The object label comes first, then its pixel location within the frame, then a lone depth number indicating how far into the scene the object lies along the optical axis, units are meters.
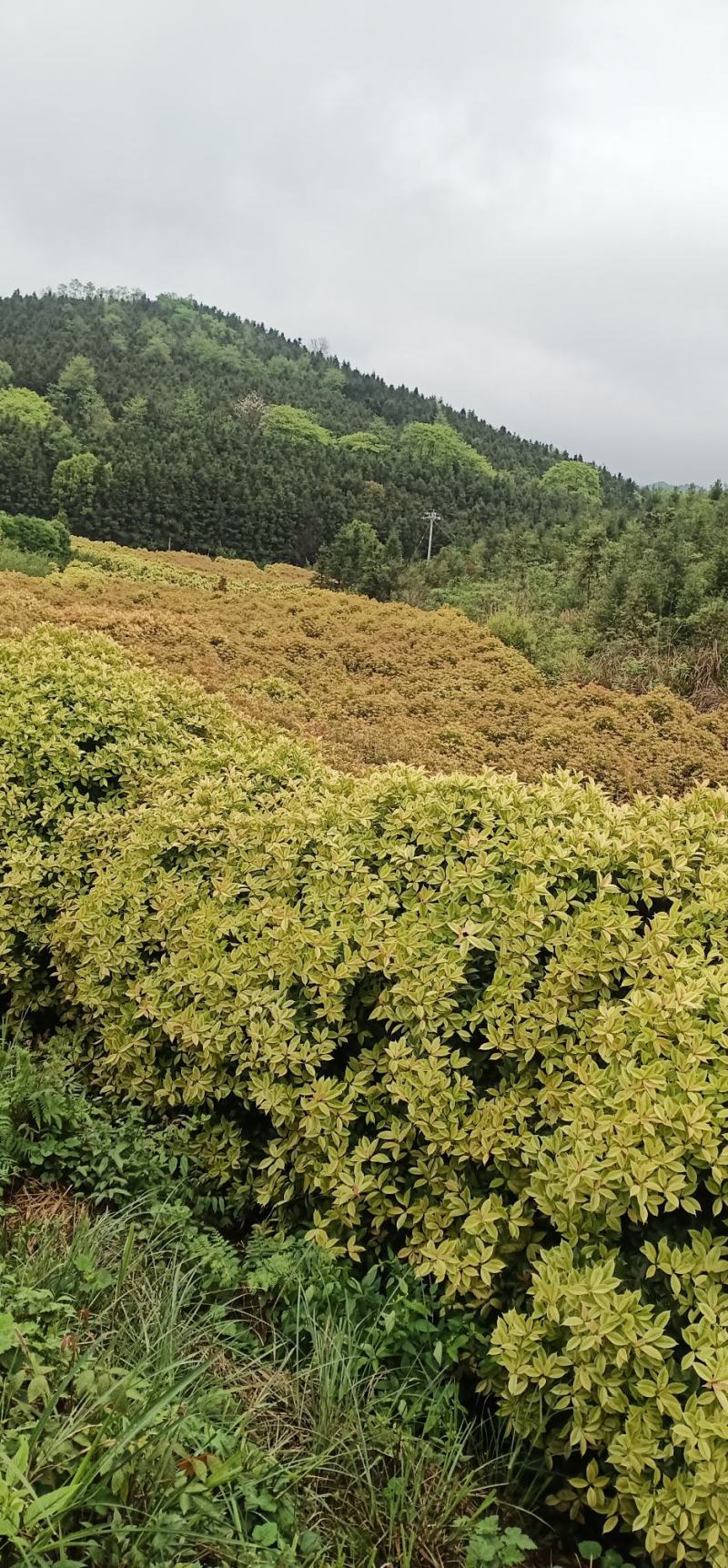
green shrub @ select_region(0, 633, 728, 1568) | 1.62
